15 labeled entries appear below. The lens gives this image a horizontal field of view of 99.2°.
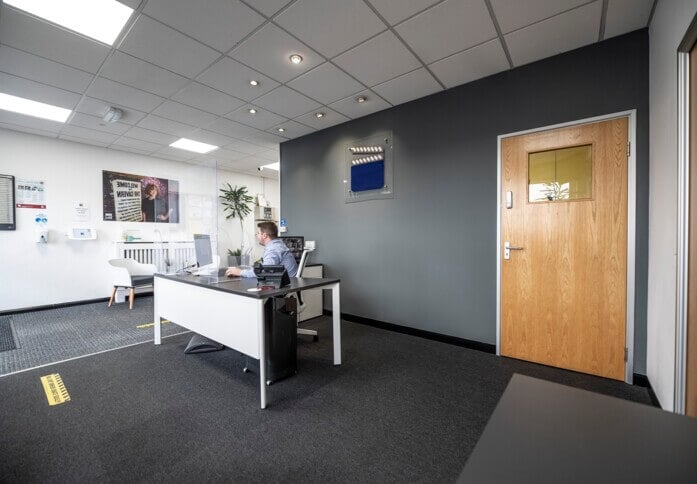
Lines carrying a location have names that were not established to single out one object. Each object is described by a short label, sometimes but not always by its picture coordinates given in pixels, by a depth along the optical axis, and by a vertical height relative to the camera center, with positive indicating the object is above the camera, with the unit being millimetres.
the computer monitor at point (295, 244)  4023 -87
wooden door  2396 -128
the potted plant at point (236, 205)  6699 +770
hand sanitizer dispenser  4551 +66
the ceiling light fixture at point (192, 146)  4898 +1608
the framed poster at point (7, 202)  4258 +557
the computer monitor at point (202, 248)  2998 -95
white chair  4770 -585
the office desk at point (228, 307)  2059 -572
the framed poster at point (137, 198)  5293 +785
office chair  3305 -785
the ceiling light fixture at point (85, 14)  2070 +1652
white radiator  5008 -198
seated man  2879 -161
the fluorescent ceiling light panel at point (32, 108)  3448 +1623
